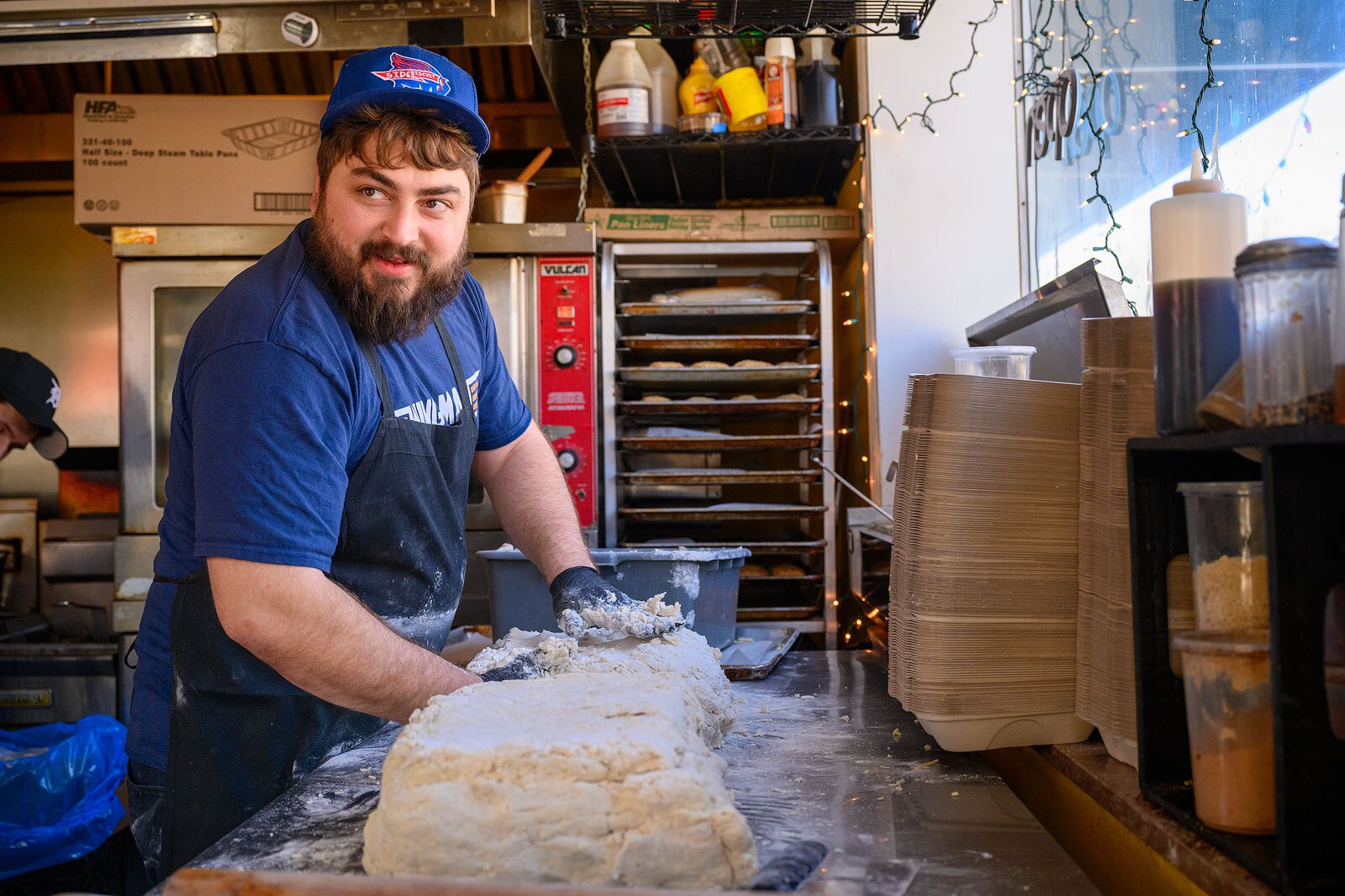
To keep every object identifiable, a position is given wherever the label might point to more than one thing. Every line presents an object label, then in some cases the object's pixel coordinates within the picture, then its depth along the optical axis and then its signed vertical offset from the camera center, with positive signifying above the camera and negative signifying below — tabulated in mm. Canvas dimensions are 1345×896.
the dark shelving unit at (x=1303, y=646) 718 -155
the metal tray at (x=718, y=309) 3070 +411
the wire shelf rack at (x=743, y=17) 2197 +965
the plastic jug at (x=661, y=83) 3158 +1151
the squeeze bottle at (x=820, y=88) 3102 +1104
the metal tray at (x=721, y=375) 3039 +208
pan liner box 3240 +712
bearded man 1296 -61
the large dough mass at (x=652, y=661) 1283 -298
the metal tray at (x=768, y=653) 1773 -409
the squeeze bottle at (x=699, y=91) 3145 +1116
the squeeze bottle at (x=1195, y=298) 837 +118
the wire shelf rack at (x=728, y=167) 3027 +908
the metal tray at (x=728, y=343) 3064 +307
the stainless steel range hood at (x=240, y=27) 2910 +1245
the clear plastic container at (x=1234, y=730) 807 -245
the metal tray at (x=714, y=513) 2986 -215
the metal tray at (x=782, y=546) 2961 -316
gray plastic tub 1897 -273
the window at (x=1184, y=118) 1447 +591
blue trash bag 2123 -801
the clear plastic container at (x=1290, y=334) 728 +75
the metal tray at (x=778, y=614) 3022 -528
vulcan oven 3096 +404
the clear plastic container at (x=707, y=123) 3066 +992
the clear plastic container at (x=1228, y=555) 831 -103
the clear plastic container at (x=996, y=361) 1661 +133
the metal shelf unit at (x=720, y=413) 3045 +93
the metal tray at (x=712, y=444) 3039 -5
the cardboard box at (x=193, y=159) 3117 +917
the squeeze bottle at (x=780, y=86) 3055 +1097
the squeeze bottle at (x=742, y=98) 3082 +1070
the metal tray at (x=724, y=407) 3051 +108
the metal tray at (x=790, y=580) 3062 -436
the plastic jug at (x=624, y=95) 3051 +1075
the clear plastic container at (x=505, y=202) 3209 +789
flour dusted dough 866 -326
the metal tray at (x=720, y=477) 3010 -106
